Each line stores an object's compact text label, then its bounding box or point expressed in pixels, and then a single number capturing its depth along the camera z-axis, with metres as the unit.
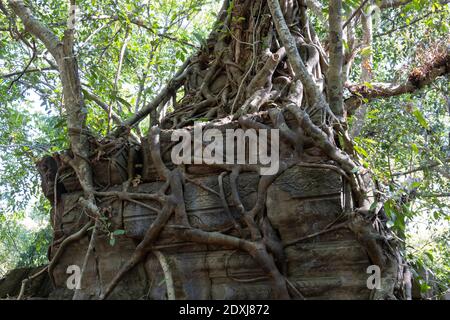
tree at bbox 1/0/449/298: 2.90
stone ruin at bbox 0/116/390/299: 2.83
